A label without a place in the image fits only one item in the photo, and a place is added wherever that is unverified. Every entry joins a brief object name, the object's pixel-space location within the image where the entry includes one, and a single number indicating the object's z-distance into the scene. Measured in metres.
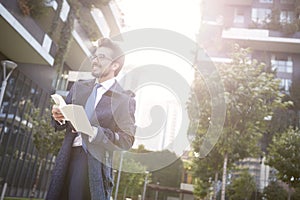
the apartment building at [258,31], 28.34
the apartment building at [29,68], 15.10
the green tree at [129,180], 24.66
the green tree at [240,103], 11.91
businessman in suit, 1.92
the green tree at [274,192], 20.67
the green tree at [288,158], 16.30
